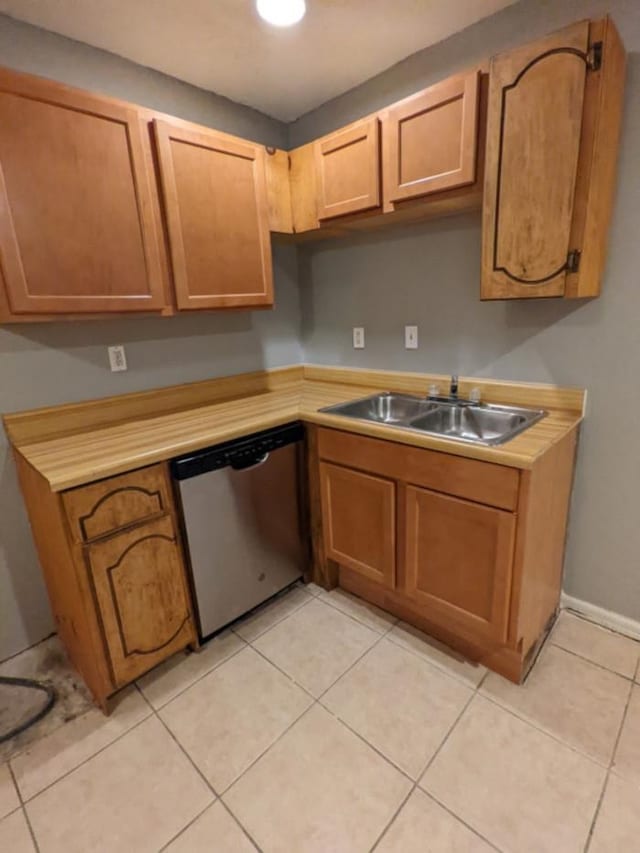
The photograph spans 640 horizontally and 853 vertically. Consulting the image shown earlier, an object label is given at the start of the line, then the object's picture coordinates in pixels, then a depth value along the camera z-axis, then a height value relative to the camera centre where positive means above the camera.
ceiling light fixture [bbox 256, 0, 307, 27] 1.38 +1.00
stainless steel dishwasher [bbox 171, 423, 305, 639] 1.60 -0.80
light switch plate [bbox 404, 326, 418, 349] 2.13 -0.12
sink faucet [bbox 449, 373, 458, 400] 1.94 -0.34
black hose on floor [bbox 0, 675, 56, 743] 1.45 -1.32
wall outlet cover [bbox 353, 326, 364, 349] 2.35 -0.12
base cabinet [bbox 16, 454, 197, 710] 1.35 -0.81
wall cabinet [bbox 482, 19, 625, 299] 1.23 +0.44
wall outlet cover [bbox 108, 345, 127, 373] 1.86 -0.13
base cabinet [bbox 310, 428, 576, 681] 1.40 -0.82
